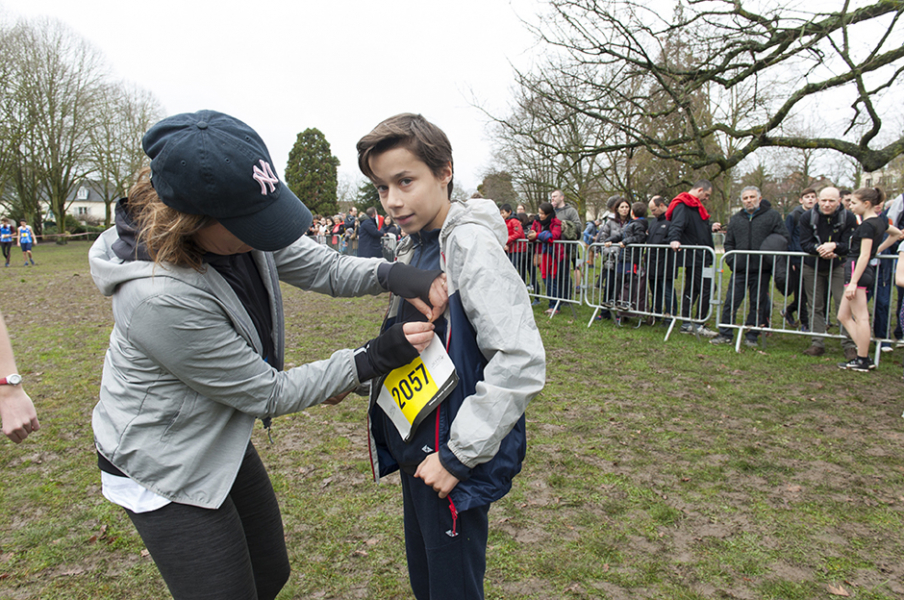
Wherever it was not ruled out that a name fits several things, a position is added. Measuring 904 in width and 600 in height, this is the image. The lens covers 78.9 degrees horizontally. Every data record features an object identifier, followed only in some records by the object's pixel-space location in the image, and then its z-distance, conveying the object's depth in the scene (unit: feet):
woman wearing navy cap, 4.45
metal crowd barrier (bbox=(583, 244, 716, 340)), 26.43
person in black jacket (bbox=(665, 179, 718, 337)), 26.50
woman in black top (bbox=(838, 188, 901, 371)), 21.18
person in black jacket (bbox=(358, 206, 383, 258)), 46.82
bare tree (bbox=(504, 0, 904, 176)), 29.91
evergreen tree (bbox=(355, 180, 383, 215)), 176.41
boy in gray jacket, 4.84
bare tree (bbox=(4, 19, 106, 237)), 104.12
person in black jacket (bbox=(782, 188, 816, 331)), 25.39
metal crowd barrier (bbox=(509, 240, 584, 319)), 32.73
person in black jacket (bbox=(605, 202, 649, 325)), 29.15
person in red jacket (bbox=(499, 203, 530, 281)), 35.83
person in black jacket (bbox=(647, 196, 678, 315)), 27.43
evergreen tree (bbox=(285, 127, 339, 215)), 190.80
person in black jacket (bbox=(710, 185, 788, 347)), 25.07
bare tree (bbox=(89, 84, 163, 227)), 119.44
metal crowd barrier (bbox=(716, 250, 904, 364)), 23.31
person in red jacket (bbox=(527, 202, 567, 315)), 33.50
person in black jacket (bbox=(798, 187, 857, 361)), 22.50
